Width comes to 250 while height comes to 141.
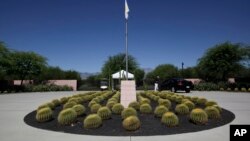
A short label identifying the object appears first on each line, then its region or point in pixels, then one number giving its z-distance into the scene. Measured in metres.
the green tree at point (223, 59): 37.58
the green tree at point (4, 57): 34.31
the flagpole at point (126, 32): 14.48
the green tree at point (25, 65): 39.31
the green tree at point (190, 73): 75.37
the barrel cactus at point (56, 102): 13.55
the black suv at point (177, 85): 27.86
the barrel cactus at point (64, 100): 14.95
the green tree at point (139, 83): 49.62
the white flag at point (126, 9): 14.10
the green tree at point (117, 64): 53.75
